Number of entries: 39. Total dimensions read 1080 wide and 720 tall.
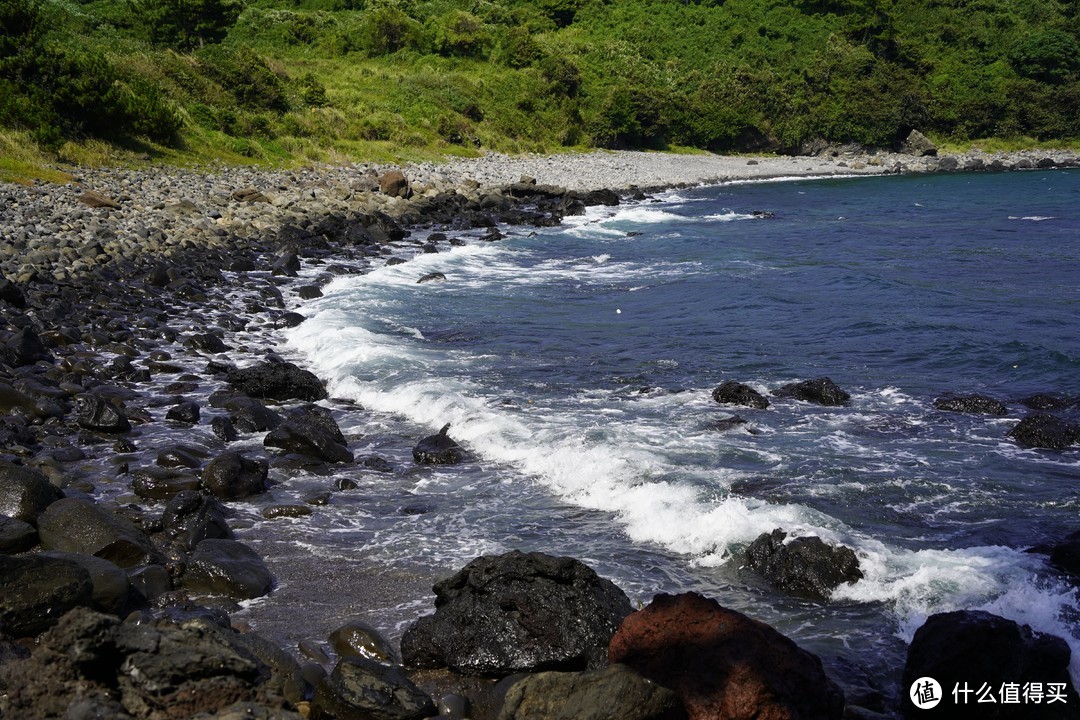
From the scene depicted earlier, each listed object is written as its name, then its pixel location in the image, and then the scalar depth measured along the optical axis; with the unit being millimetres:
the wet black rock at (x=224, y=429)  11414
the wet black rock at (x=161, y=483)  9352
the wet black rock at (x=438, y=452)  11008
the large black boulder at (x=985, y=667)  5848
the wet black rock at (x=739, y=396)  13023
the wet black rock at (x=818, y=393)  13227
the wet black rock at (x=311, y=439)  10828
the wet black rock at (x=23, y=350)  12852
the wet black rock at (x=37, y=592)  5996
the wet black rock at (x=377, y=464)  10758
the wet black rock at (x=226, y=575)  7457
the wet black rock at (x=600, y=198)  42625
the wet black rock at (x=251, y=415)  11844
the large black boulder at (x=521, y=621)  6516
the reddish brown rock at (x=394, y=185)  36406
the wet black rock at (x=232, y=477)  9547
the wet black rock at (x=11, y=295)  15477
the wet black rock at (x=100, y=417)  11109
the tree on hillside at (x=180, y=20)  51375
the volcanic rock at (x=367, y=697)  5684
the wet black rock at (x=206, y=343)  15562
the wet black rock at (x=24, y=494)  7992
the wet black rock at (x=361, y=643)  6648
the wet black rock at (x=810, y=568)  7766
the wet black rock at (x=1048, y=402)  13000
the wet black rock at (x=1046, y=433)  11328
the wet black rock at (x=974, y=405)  12766
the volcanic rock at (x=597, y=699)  5180
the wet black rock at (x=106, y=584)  6504
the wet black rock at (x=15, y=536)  7480
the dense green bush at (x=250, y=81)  44188
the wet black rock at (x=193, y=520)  8266
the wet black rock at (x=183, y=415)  11828
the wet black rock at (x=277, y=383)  13188
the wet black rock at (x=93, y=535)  7605
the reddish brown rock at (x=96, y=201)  24156
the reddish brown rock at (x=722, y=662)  5262
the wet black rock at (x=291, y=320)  18250
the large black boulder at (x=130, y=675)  4941
